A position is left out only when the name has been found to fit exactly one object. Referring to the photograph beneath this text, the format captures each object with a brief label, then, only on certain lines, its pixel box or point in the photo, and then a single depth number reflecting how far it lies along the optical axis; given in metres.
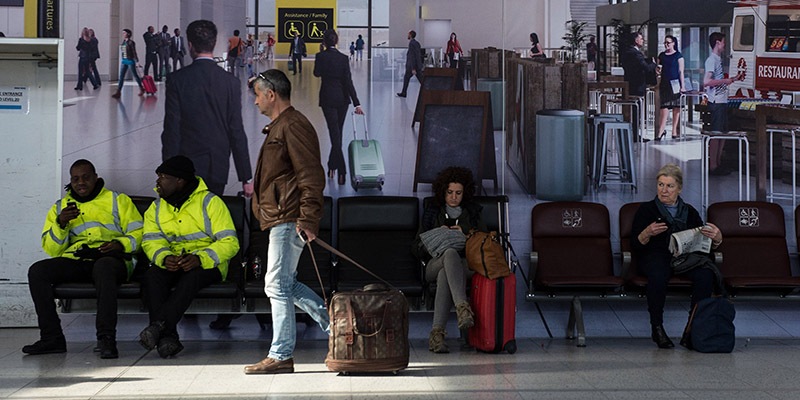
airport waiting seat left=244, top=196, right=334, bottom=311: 5.72
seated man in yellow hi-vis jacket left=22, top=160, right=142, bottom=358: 5.24
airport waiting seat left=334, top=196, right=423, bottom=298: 5.90
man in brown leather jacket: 4.56
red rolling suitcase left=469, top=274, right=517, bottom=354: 5.33
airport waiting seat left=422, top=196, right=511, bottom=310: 6.06
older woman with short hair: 5.57
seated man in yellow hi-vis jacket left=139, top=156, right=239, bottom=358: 5.33
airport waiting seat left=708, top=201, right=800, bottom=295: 6.07
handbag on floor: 5.43
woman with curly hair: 5.37
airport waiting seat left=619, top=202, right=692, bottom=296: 5.65
